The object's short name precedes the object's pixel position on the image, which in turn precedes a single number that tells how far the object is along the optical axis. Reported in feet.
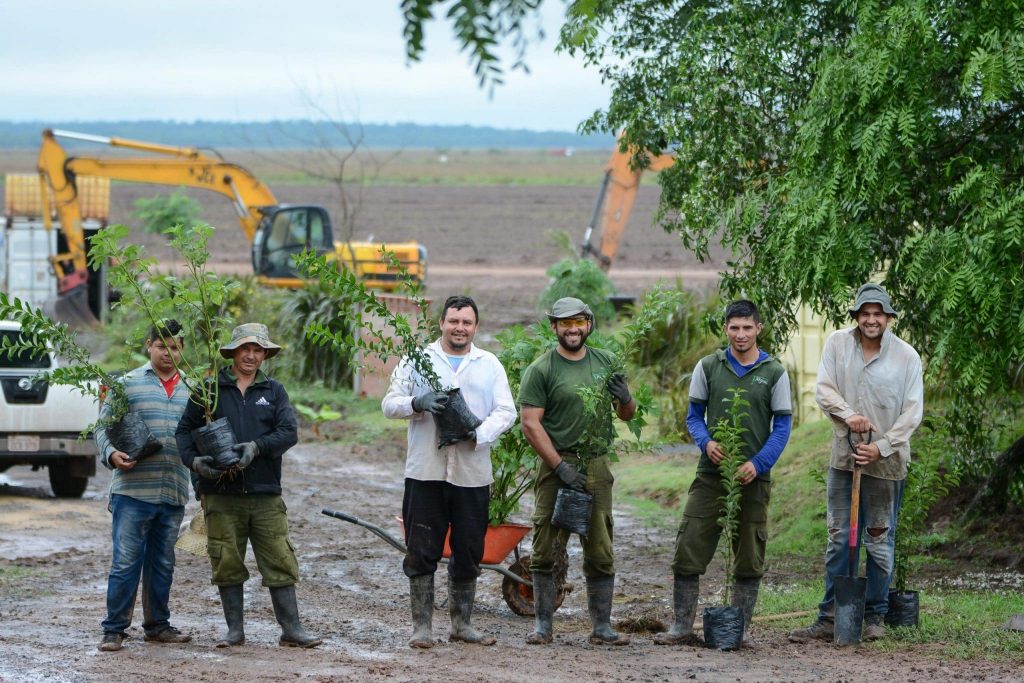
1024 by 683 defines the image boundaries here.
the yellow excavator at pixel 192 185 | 151.64
